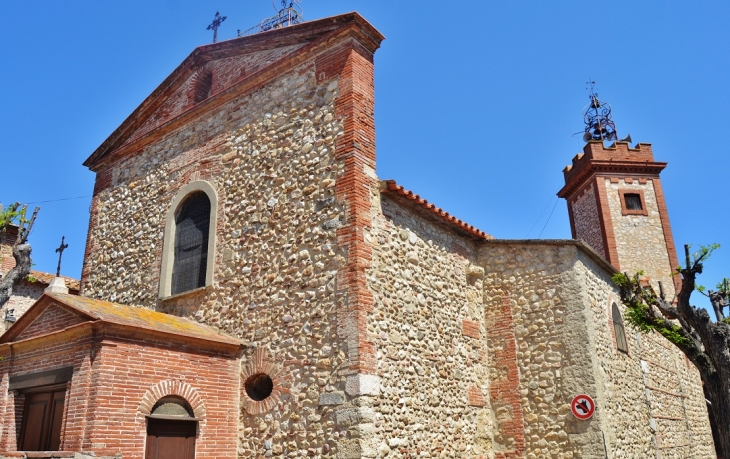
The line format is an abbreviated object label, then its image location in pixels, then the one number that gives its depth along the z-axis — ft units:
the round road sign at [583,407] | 31.35
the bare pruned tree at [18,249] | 34.96
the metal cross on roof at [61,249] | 75.59
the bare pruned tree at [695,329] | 33.53
